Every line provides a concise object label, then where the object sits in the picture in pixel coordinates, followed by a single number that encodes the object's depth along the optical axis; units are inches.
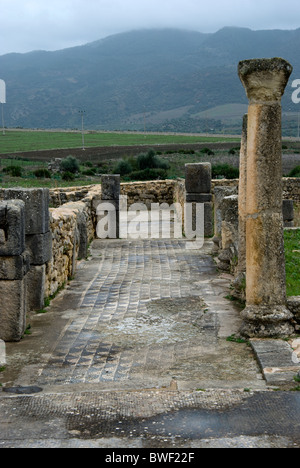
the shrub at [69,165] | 1828.2
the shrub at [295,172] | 1530.8
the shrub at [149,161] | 1813.5
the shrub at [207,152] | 2539.4
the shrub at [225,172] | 1555.0
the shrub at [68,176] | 1517.0
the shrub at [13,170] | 1625.6
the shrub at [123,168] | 1723.7
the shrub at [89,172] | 1711.2
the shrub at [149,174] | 1542.1
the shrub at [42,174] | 1609.3
